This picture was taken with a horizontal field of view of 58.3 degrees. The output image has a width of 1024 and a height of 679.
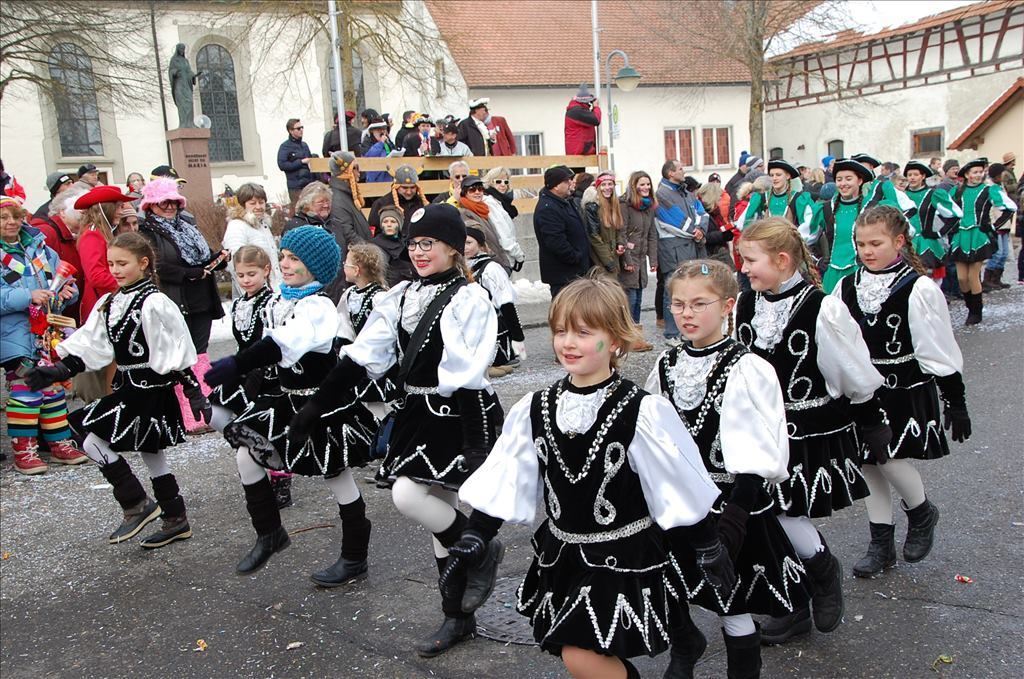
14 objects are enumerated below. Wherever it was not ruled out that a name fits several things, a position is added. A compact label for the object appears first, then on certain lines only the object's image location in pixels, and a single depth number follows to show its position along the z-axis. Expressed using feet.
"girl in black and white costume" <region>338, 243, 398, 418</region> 15.38
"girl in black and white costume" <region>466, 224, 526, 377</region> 21.75
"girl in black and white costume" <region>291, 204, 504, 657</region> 12.44
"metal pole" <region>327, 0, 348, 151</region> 48.47
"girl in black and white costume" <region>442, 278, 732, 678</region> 9.04
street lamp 64.18
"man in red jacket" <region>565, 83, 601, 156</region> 47.32
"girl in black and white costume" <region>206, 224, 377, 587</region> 14.42
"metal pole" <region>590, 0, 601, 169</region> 68.22
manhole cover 12.99
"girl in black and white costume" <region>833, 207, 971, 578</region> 13.84
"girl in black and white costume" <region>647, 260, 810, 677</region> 10.00
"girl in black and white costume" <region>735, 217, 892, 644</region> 11.83
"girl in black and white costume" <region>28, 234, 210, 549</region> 16.43
